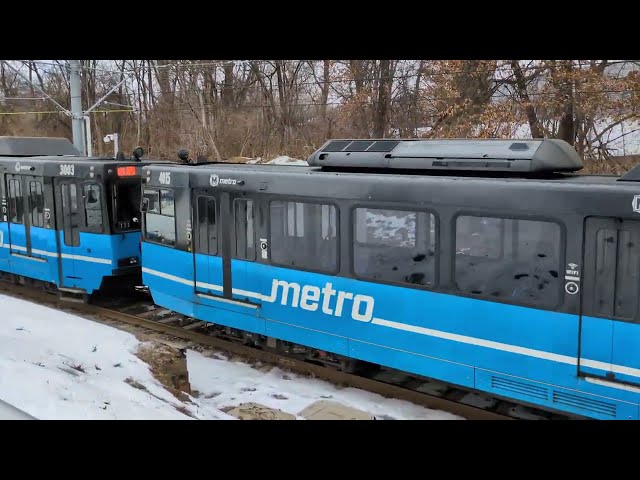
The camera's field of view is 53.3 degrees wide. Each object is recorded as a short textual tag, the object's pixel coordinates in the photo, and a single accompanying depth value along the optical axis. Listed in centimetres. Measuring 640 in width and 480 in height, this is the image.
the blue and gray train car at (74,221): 1286
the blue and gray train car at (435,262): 646
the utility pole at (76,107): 2100
